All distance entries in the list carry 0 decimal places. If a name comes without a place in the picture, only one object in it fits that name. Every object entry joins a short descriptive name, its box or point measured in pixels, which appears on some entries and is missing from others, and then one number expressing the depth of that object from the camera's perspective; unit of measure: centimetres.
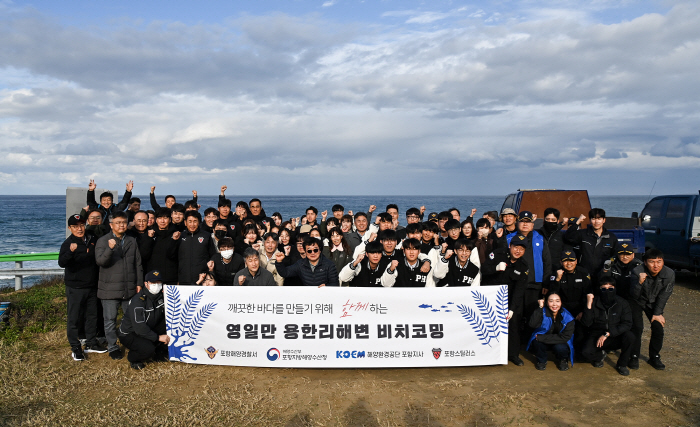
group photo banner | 571
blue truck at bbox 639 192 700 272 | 1085
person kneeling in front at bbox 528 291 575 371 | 587
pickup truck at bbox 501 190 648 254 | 1165
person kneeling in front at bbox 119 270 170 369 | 577
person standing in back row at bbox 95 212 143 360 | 610
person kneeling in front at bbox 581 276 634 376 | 580
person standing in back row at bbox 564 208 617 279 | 683
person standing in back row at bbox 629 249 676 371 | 579
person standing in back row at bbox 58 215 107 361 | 598
